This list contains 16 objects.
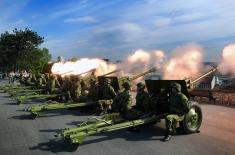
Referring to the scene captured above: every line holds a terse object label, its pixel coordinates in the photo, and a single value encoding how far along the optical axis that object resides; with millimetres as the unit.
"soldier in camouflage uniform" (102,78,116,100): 7768
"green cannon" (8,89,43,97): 11691
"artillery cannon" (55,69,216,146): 4791
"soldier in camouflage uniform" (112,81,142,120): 6119
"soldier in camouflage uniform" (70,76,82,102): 9153
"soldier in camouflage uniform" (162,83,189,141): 5250
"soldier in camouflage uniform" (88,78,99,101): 8036
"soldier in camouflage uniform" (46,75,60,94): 10944
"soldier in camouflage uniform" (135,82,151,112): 6056
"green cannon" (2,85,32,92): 13434
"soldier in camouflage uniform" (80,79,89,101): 8250
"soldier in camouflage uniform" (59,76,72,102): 9722
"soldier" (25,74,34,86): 14392
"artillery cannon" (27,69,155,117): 7375
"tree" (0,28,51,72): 29499
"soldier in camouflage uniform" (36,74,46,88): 12531
